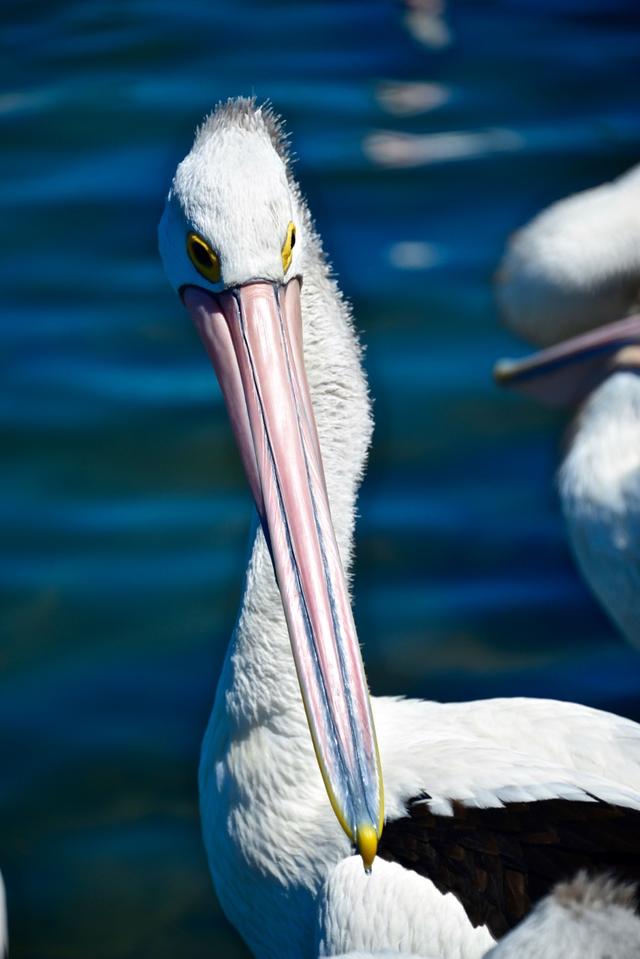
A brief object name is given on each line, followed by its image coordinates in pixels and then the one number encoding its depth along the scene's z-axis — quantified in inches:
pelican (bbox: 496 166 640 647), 268.1
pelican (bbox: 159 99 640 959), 167.2
